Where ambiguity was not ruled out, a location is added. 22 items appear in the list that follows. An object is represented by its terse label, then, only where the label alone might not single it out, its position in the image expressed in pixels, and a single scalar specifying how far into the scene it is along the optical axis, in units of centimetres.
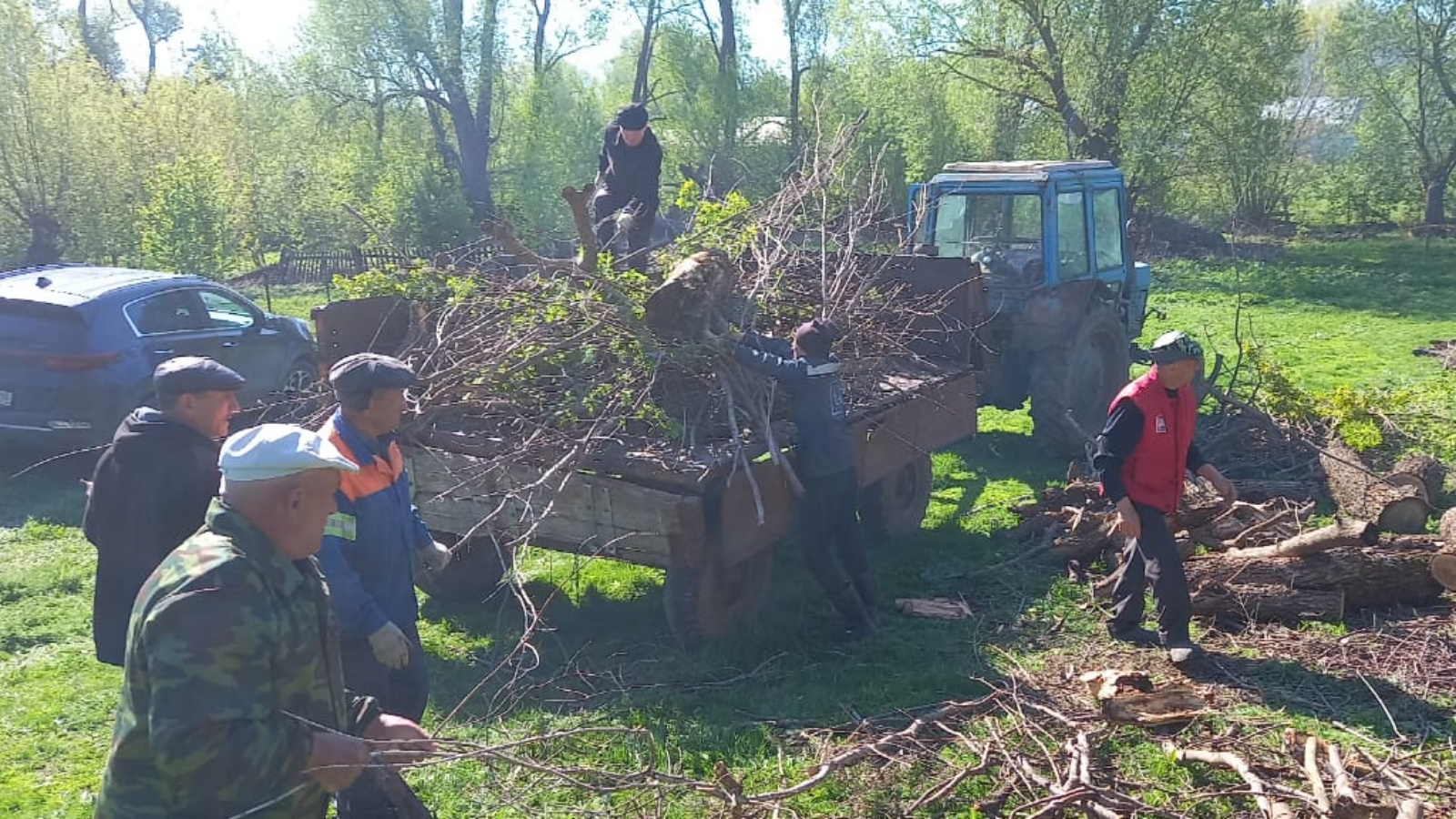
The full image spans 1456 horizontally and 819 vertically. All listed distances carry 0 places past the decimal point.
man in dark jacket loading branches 581
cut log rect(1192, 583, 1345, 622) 609
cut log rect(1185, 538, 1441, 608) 612
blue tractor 923
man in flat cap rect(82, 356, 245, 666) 414
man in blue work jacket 383
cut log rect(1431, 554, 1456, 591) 595
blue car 874
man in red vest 561
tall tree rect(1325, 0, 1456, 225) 2780
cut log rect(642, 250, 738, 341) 588
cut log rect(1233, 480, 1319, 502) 810
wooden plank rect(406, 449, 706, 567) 536
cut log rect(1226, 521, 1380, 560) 620
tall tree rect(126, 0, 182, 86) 5000
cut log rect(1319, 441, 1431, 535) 726
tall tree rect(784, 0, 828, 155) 3012
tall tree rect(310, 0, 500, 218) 2656
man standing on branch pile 809
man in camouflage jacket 235
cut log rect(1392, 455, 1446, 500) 783
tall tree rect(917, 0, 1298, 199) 2270
